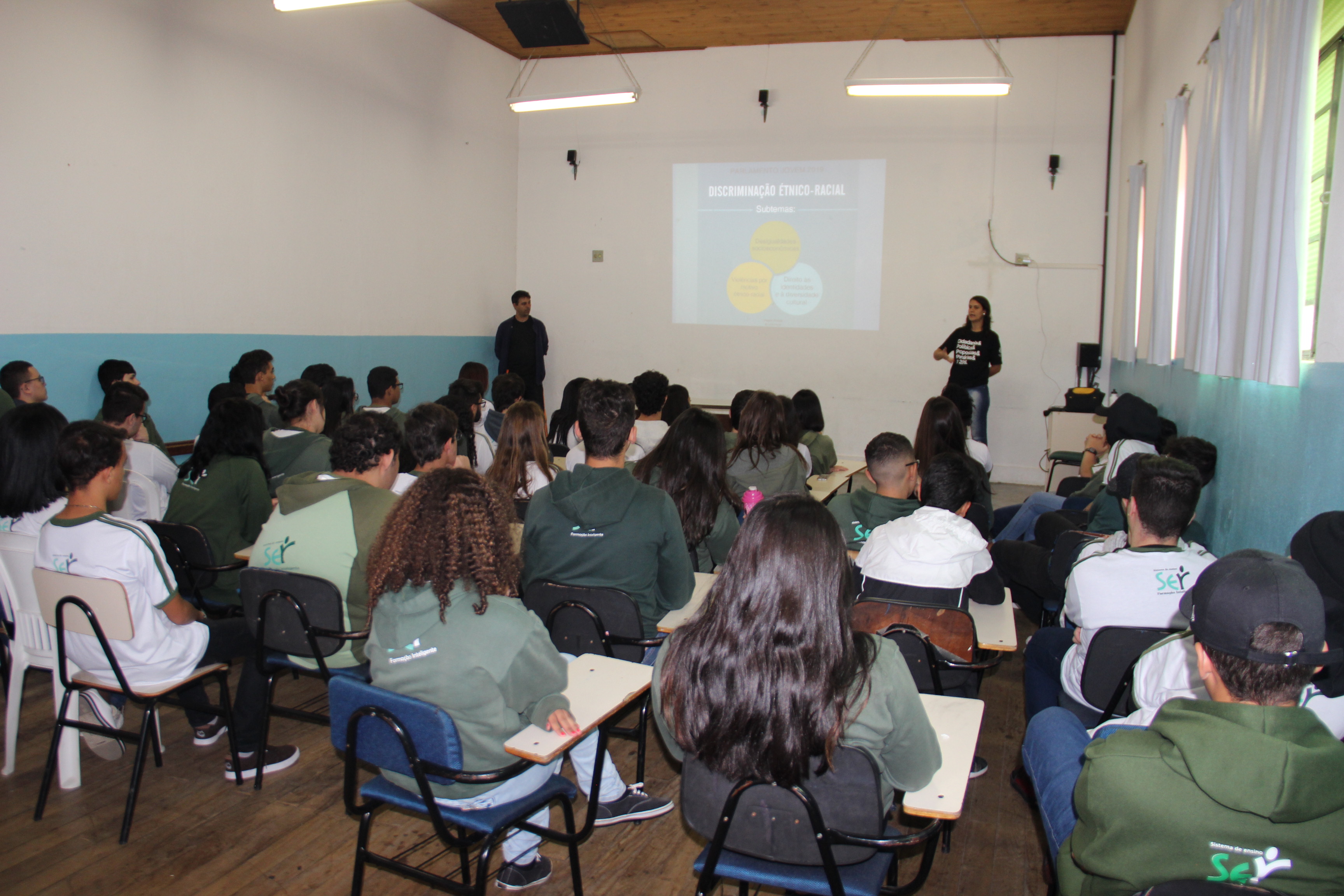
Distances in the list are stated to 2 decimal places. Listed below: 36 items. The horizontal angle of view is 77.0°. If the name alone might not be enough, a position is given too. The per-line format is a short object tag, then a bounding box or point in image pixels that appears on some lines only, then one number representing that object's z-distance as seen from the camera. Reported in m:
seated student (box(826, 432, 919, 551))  2.90
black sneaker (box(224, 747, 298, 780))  2.64
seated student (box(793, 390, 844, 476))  4.64
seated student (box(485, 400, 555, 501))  3.41
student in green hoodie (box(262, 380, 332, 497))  3.55
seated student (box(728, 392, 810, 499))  3.58
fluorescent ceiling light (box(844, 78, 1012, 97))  6.30
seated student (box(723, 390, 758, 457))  4.98
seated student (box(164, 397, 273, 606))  3.02
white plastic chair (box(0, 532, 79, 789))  2.41
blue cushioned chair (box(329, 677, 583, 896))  1.63
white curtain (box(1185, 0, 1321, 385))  2.46
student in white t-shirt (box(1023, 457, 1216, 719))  2.16
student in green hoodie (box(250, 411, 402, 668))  2.42
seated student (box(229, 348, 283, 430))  5.02
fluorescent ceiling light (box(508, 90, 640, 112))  7.02
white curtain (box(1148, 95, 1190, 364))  4.58
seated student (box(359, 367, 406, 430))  4.79
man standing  8.88
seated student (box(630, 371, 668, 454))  4.30
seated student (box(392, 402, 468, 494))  3.07
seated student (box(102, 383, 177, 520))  3.30
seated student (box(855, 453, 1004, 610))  2.42
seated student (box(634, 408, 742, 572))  2.95
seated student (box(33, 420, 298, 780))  2.28
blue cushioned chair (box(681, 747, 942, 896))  1.44
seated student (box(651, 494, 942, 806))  1.40
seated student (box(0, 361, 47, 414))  4.30
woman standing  7.40
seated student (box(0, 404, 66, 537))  2.54
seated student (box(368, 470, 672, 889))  1.71
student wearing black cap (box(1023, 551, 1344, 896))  1.08
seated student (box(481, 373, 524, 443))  4.66
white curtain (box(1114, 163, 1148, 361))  6.07
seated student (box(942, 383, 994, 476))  4.75
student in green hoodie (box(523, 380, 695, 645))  2.40
